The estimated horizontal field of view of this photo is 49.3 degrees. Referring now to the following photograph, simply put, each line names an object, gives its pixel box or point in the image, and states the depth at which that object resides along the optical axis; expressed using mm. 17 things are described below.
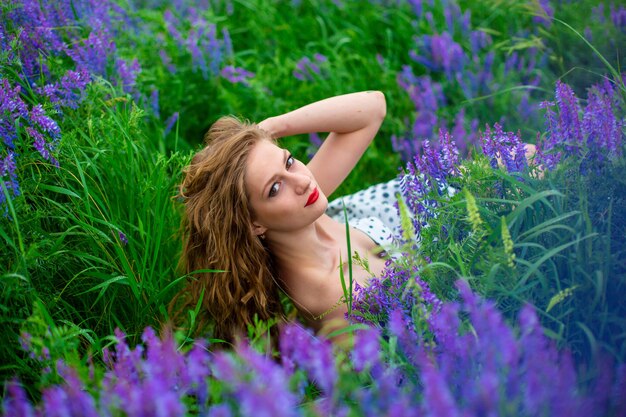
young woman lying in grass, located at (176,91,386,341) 2680
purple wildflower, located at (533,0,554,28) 3797
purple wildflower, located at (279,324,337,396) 1442
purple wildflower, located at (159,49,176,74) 4024
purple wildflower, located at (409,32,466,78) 4250
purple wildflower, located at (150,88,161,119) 3682
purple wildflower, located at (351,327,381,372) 1499
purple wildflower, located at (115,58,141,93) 3439
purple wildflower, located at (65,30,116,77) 3275
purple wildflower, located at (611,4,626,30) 3508
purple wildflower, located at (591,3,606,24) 3703
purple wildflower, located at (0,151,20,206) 2459
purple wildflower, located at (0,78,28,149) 2555
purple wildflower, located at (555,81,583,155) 2324
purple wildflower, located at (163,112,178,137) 3741
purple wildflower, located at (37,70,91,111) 2891
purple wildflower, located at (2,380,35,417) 1468
